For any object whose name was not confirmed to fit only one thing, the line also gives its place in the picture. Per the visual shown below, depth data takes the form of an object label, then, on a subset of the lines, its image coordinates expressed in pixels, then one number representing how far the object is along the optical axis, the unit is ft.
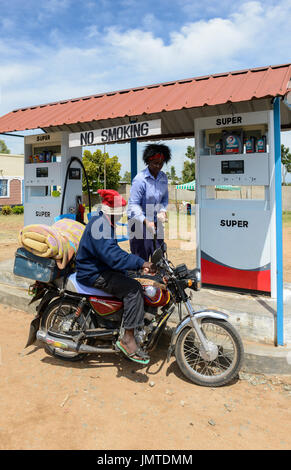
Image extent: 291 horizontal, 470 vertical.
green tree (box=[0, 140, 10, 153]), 273.58
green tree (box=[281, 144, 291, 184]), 131.99
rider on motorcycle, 12.32
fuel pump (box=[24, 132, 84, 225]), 24.54
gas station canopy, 14.87
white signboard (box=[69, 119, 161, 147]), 15.79
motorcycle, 12.25
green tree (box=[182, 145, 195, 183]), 137.63
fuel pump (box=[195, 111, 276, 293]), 17.06
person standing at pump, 16.06
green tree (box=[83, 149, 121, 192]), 114.62
